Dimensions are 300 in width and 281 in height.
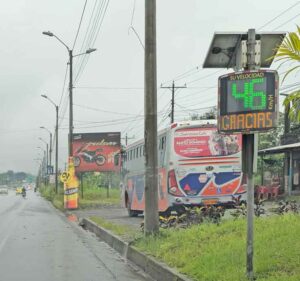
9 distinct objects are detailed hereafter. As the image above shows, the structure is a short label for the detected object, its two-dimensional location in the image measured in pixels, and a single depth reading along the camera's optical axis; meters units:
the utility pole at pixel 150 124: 13.16
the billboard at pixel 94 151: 60.50
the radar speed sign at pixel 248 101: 7.54
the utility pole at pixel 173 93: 52.72
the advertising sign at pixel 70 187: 36.06
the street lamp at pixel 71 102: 35.91
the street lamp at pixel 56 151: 53.91
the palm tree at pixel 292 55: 6.46
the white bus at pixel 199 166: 18.64
